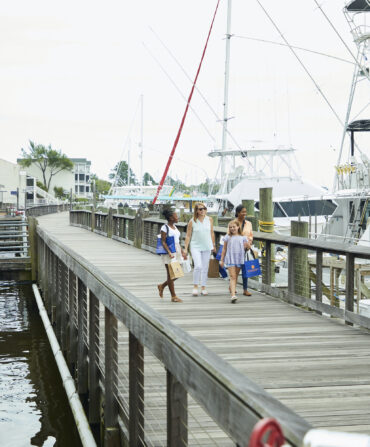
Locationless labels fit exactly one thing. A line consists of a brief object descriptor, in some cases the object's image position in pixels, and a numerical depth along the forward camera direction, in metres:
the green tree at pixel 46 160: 155.75
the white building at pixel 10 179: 120.44
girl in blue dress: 11.18
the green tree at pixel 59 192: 158.62
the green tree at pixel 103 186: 174.57
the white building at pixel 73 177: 160.38
